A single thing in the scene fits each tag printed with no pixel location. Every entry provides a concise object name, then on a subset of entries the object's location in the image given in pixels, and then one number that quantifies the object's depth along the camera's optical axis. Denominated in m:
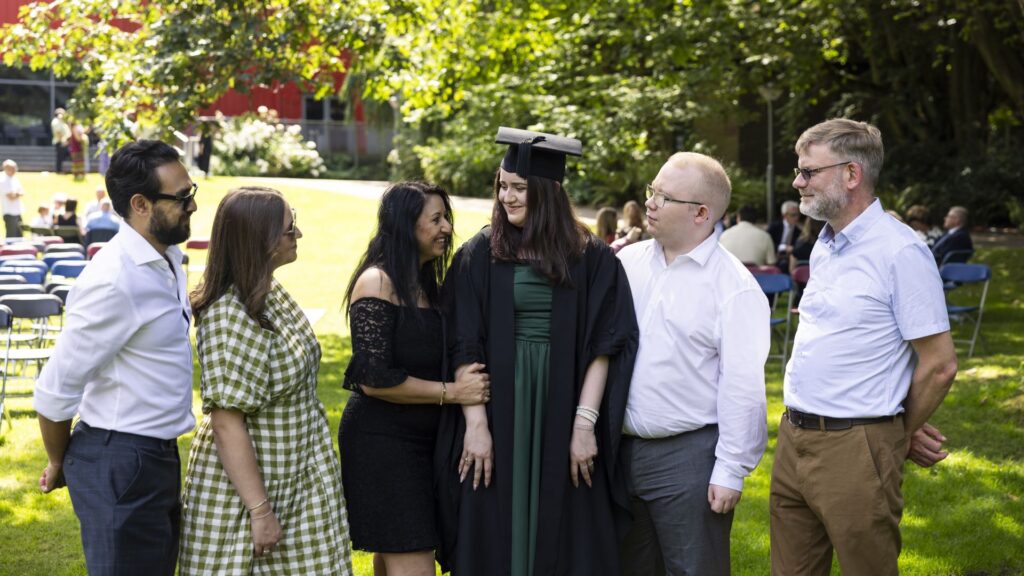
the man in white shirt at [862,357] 3.70
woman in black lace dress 3.82
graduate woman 3.84
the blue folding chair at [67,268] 12.70
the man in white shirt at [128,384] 3.31
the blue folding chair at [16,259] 12.59
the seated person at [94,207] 18.19
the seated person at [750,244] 13.05
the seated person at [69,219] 18.73
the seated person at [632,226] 12.28
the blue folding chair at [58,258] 14.12
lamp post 23.34
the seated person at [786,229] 15.64
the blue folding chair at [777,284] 11.55
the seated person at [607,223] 12.59
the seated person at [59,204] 19.31
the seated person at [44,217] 19.45
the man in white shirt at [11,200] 20.56
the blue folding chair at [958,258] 13.69
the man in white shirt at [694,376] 3.79
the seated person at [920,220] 14.36
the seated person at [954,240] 14.19
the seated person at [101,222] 16.70
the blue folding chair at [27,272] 11.66
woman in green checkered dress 3.50
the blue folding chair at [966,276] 12.29
